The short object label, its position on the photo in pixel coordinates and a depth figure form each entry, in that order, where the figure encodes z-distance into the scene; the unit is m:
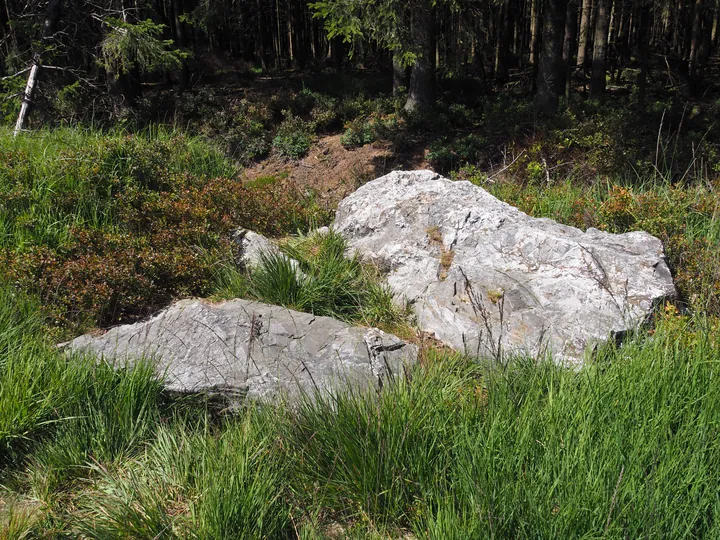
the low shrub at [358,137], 13.44
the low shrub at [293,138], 13.73
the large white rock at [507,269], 4.17
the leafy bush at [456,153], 11.95
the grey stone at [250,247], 5.45
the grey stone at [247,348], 3.90
